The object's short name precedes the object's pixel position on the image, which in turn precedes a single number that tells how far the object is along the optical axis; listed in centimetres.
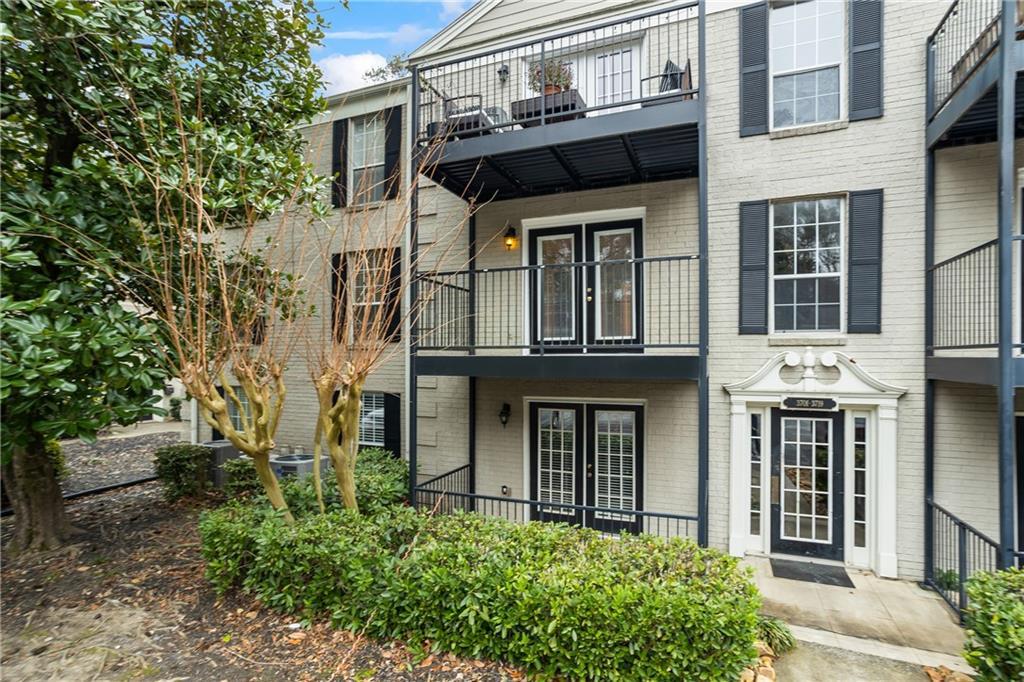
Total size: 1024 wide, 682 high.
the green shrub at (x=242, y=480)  736
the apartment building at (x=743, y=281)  550
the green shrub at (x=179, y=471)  807
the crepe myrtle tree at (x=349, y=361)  463
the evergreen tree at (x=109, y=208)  413
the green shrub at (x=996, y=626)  325
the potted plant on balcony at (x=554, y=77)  680
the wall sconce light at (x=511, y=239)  739
